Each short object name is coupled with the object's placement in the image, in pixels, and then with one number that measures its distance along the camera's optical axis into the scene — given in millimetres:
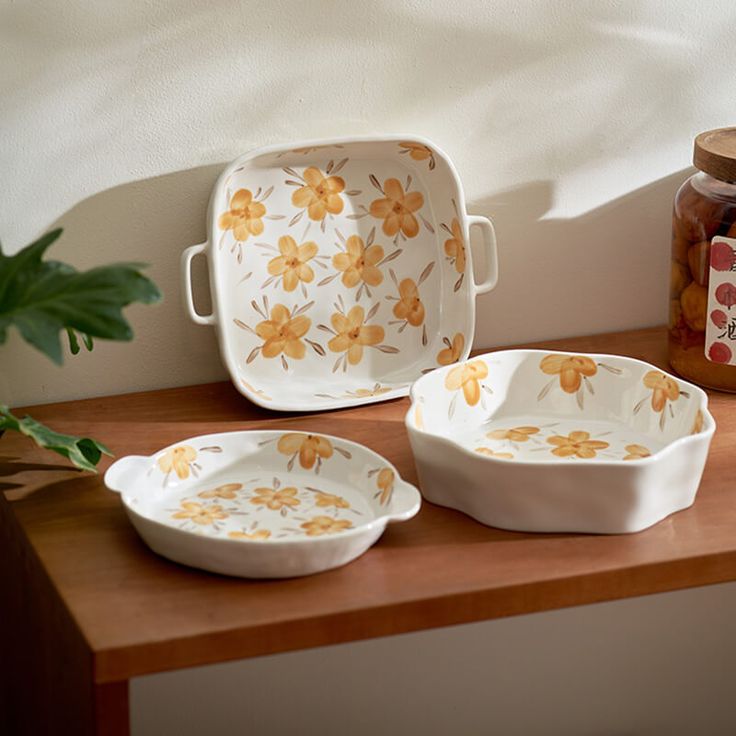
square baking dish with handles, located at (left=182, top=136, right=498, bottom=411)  2340
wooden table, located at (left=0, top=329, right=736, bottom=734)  2019
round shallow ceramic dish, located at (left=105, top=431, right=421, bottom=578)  2063
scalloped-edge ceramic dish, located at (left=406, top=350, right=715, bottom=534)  2111
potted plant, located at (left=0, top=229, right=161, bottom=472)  2010
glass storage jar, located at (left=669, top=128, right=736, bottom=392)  2302
